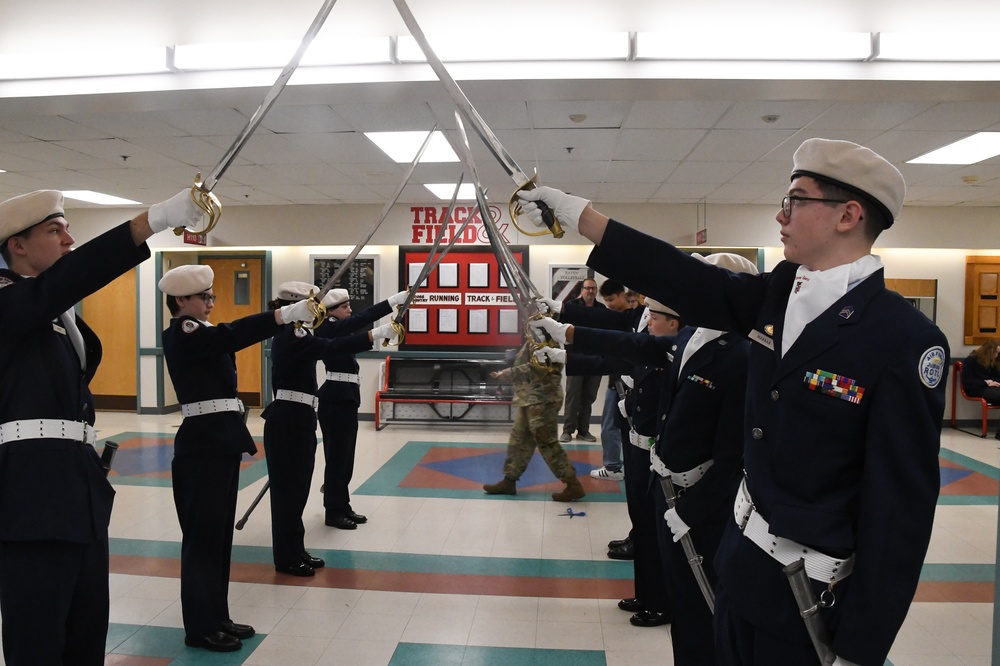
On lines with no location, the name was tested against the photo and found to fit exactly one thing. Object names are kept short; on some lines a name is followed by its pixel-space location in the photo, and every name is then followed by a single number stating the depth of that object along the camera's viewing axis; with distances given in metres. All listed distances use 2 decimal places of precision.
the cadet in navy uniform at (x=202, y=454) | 2.92
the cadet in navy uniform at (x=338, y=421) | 4.62
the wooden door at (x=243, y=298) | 9.91
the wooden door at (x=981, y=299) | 8.87
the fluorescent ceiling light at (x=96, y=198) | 8.17
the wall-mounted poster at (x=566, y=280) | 8.88
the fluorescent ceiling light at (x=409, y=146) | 5.36
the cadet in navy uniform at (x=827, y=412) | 1.19
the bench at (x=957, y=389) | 8.44
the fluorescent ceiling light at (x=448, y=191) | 7.71
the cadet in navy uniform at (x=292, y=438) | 3.77
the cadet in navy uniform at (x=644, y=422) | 2.65
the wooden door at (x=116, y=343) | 9.92
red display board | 9.08
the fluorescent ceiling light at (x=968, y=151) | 5.27
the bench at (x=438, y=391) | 8.57
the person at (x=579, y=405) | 7.79
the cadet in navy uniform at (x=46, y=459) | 1.77
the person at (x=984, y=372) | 8.13
